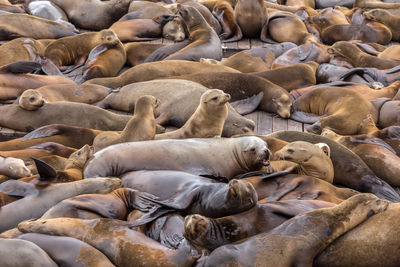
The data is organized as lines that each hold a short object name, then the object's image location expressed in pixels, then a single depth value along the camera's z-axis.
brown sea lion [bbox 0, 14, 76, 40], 17.08
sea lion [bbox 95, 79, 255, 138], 12.38
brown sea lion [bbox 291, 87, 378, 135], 12.73
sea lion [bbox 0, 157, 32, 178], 9.76
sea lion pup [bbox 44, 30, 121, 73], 15.97
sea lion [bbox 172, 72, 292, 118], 13.57
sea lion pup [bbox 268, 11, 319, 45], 18.02
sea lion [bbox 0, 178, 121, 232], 8.33
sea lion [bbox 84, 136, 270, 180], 9.62
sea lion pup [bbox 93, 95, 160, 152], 10.74
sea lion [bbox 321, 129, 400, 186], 10.93
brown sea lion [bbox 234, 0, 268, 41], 18.23
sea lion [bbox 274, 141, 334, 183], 10.20
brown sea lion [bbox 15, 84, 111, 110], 13.21
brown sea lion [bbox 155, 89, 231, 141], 11.34
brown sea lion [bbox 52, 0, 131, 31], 19.31
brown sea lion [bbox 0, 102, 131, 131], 12.23
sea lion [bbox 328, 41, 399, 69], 15.91
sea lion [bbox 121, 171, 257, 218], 7.68
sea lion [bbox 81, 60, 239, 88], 14.31
